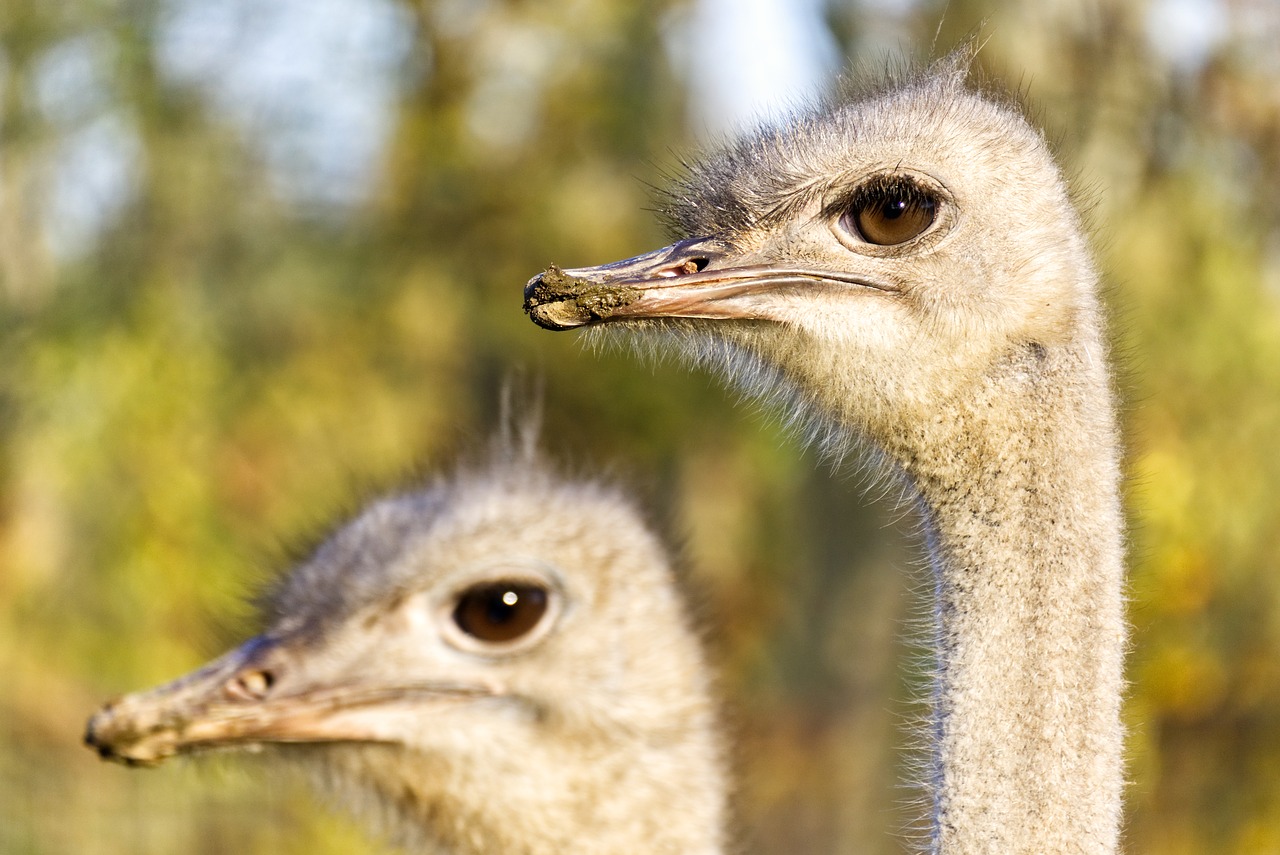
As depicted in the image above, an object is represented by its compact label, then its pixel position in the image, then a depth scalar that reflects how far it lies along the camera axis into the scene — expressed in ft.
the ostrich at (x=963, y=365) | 14.60
